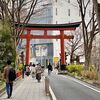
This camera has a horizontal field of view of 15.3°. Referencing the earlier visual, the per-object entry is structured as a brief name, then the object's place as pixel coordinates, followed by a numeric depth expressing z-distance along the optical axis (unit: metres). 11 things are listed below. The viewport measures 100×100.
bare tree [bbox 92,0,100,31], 22.78
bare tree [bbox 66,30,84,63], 75.88
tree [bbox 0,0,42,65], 33.62
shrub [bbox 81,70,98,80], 34.46
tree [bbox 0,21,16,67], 30.71
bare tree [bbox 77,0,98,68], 36.12
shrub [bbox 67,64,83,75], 47.67
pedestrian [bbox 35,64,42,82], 34.94
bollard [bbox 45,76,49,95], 20.38
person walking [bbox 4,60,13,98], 18.03
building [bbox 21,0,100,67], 102.12
